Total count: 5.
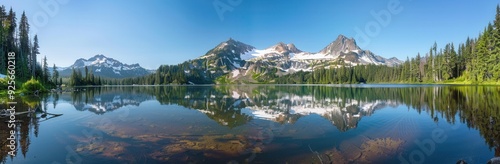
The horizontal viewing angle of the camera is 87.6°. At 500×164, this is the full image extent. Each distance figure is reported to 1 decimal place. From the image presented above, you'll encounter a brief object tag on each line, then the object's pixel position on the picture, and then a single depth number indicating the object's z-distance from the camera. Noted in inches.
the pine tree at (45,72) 4563.5
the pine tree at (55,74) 6737.2
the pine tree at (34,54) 4198.1
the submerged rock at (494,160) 482.9
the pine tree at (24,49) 3937.0
